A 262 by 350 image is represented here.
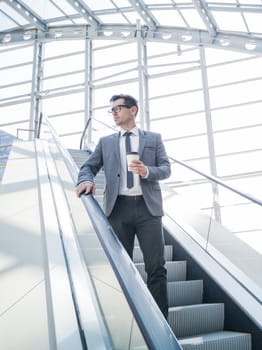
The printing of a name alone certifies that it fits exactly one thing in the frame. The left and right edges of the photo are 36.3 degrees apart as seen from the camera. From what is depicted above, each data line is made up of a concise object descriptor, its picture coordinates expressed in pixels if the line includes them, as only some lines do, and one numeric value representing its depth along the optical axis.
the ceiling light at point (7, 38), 16.12
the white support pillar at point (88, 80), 13.86
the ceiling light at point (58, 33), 16.07
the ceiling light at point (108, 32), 15.37
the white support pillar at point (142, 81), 12.67
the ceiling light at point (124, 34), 14.89
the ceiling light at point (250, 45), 12.38
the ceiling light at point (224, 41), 13.04
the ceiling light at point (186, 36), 13.97
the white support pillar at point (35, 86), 14.10
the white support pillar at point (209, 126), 11.67
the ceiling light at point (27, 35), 16.02
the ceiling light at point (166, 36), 14.41
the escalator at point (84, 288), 1.43
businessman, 2.51
